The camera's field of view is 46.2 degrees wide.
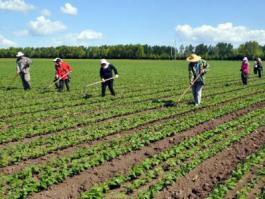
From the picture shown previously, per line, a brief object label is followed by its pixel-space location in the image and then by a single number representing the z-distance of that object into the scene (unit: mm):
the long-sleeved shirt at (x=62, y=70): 13680
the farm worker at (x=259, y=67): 21851
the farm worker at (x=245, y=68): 16673
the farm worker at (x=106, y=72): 12228
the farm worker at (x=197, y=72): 10365
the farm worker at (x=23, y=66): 13891
